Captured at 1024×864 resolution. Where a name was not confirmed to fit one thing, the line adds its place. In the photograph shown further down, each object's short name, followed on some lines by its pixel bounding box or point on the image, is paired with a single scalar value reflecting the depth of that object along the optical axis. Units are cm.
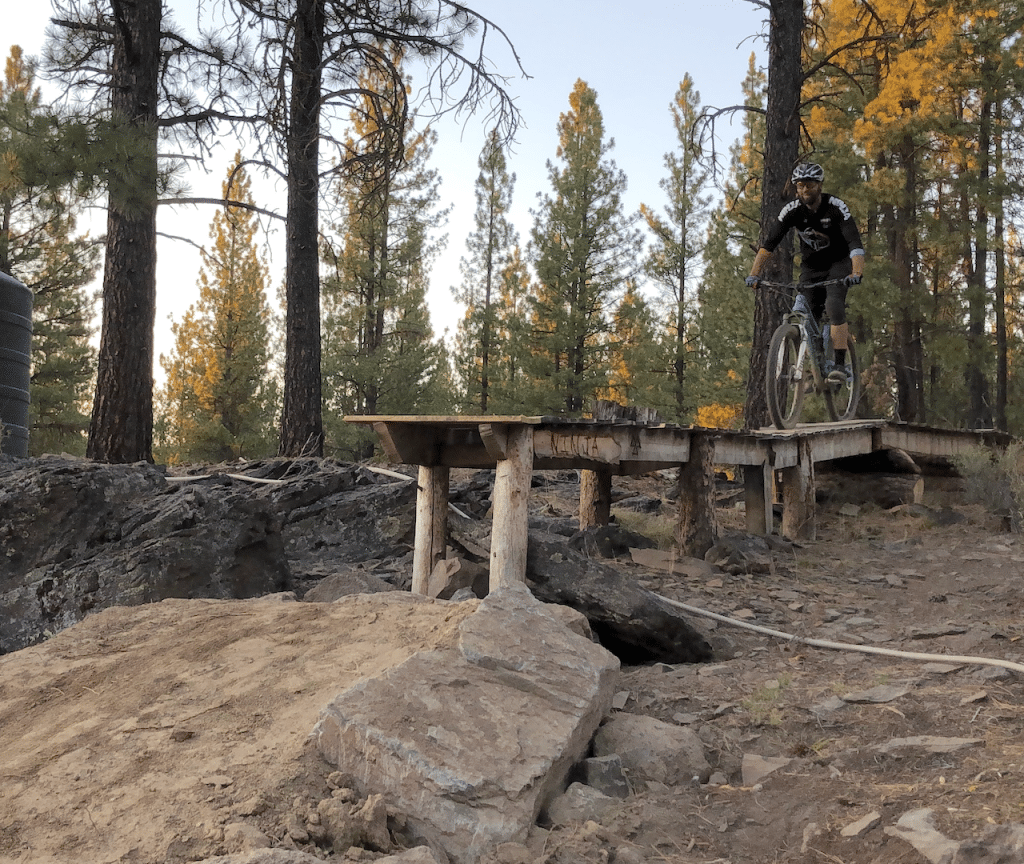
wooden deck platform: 459
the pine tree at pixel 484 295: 2548
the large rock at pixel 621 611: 407
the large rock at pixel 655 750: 270
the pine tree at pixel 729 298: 1936
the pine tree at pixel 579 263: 2362
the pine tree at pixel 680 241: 2470
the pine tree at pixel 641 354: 2362
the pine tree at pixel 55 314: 2108
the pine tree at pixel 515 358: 2386
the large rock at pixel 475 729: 219
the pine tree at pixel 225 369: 2241
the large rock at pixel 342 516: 595
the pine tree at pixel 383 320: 2222
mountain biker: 674
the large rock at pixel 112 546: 460
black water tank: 980
